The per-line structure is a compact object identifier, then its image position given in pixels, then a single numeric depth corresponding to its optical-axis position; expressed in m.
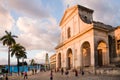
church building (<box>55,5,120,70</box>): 14.35
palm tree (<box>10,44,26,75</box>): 24.83
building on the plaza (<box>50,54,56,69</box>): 36.08
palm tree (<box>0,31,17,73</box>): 22.57
